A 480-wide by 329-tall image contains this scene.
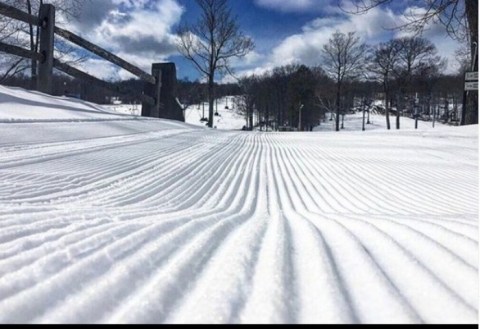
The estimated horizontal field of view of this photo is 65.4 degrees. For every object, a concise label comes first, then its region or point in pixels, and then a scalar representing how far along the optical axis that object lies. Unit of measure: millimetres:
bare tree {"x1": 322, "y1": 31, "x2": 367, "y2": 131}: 34625
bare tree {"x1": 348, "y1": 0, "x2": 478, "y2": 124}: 10883
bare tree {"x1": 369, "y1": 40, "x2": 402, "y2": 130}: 35312
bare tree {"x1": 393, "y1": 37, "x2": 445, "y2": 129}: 35031
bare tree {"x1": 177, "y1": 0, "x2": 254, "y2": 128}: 22297
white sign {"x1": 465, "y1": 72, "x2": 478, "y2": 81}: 9400
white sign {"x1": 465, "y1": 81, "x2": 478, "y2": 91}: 9156
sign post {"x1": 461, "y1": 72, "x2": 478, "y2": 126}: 9203
